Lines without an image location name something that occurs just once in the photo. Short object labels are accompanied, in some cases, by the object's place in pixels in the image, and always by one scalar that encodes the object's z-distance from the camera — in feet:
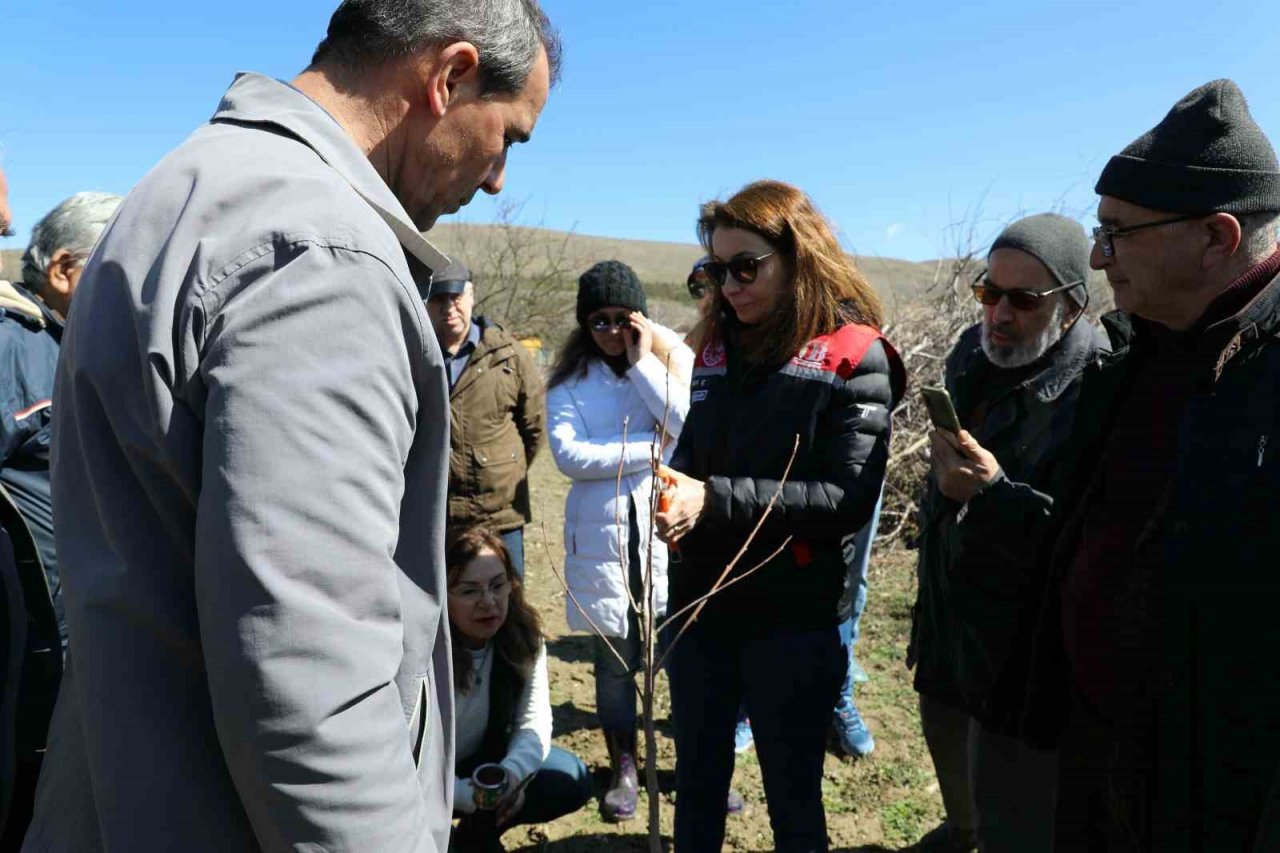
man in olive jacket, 13.37
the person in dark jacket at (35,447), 6.56
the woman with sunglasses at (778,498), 7.94
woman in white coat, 12.24
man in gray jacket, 2.80
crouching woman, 9.96
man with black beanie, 5.36
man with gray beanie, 7.70
